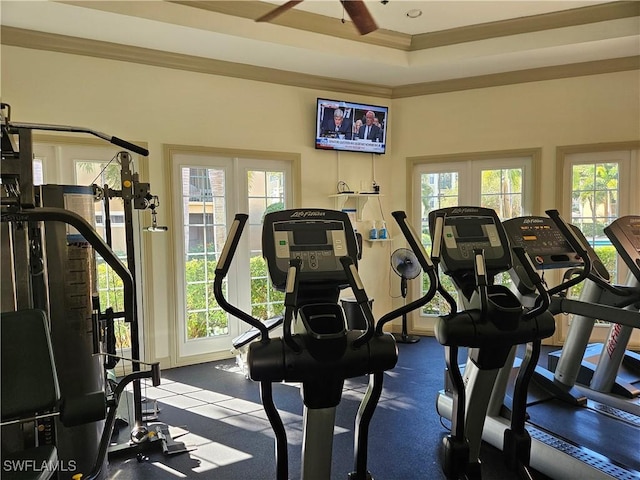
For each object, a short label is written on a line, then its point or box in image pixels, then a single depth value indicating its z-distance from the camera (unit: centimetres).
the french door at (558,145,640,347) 469
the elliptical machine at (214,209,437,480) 164
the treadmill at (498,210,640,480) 231
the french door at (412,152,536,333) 505
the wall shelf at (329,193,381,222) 519
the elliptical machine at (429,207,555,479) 211
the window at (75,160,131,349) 405
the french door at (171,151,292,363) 450
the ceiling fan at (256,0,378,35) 242
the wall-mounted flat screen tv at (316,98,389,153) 508
